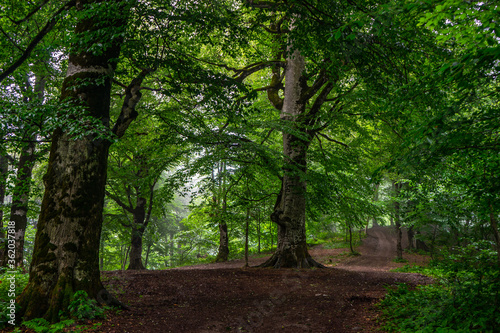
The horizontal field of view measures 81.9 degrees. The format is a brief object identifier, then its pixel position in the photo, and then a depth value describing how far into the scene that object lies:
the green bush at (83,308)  4.18
